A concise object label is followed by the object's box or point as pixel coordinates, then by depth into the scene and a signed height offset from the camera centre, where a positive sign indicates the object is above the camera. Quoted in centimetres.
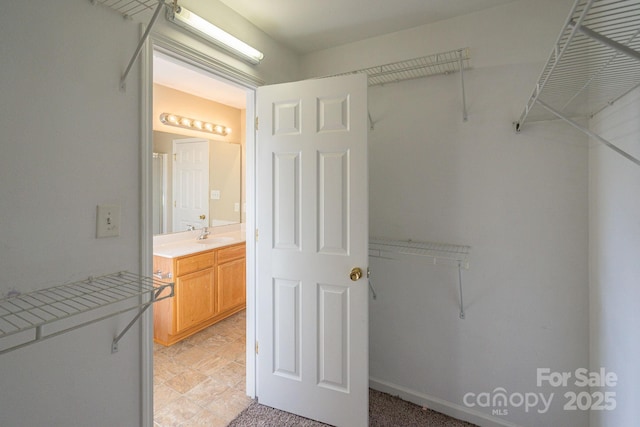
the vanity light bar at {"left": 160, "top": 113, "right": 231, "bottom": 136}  316 +108
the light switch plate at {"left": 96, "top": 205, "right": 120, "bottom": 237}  114 -3
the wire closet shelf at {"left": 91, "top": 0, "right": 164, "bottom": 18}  112 +84
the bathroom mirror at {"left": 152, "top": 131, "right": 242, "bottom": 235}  311 +37
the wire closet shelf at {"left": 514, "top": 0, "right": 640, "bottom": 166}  70 +52
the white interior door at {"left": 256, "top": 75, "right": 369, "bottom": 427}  163 -21
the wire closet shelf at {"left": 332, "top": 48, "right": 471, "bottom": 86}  170 +91
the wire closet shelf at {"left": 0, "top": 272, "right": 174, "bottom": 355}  93 -31
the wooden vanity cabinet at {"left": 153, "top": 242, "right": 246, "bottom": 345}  268 -82
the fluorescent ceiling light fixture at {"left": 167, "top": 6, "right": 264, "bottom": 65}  133 +94
